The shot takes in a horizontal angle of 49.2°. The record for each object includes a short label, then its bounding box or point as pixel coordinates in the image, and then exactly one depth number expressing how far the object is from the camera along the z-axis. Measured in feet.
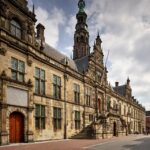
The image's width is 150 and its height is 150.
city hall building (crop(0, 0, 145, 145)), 43.93
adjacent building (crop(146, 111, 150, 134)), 192.19
